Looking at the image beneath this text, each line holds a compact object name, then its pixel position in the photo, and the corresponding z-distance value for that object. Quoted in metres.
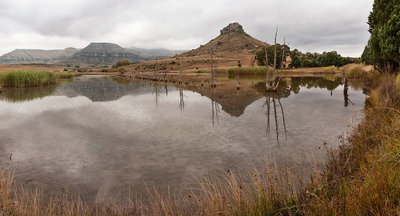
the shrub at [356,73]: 42.07
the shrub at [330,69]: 61.27
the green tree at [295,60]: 78.00
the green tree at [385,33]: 20.27
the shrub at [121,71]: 88.28
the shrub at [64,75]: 60.76
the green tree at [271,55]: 71.56
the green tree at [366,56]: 48.97
